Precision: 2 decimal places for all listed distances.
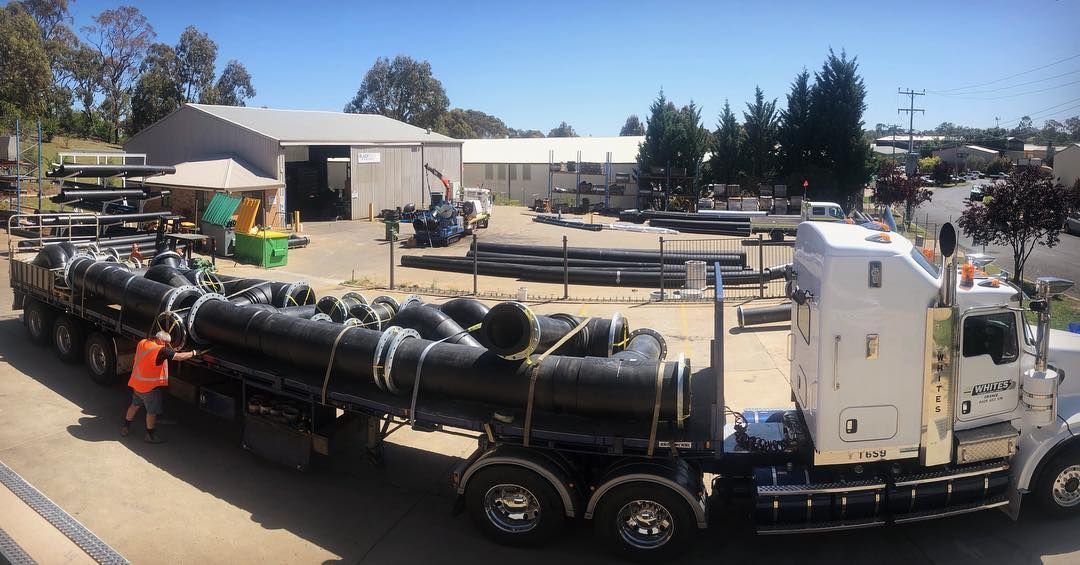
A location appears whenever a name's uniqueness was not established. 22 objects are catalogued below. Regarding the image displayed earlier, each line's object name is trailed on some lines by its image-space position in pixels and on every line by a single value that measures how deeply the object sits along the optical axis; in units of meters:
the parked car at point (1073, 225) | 38.19
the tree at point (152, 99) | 59.94
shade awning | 30.47
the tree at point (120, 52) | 65.12
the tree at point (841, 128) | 49.09
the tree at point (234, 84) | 77.19
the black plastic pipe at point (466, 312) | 9.39
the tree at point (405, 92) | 91.34
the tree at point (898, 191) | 38.88
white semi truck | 6.61
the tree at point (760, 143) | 50.62
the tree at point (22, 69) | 47.38
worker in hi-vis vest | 9.31
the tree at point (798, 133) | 49.81
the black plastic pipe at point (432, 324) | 8.52
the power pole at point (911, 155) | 77.29
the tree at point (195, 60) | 67.50
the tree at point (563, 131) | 171.73
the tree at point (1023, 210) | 20.31
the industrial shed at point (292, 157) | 33.16
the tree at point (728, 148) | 50.88
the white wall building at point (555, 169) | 50.06
